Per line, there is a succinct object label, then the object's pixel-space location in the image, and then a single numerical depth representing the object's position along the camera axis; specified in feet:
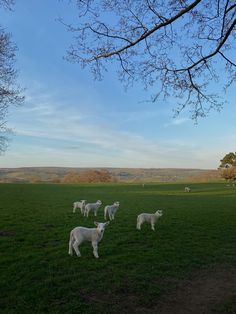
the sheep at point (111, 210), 44.75
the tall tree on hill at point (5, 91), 37.08
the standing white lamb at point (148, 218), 37.61
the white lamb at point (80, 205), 51.40
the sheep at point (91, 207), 48.08
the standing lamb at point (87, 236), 24.74
